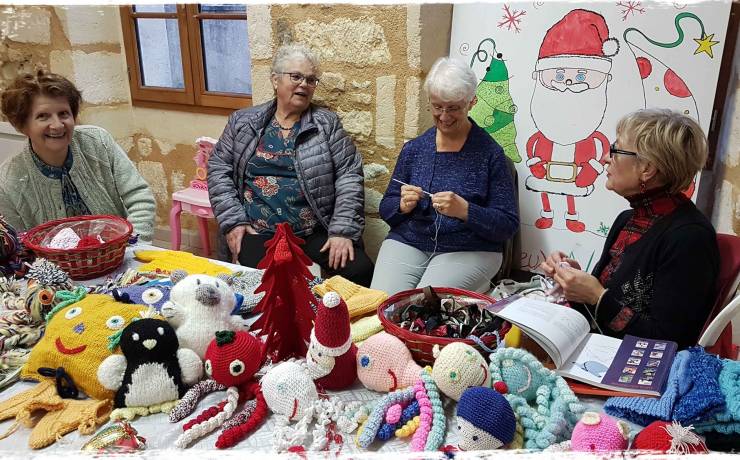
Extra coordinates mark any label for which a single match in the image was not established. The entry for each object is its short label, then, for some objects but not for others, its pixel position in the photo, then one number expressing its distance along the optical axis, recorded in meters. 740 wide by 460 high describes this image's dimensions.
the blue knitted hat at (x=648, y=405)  1.03
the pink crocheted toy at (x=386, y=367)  1.15
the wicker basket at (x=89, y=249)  1.62
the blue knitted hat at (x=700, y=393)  0.98
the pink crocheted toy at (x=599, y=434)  0.94
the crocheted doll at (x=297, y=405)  1.03
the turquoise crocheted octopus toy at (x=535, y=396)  1.01
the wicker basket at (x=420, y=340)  1.17
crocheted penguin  1.09
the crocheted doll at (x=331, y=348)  1.11
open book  1.15
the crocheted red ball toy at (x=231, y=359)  1.13
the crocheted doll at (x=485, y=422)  0.96
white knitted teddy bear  1.18
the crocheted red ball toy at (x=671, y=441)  0.92
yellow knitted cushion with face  1.12
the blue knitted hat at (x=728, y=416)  0.96
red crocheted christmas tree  1.22
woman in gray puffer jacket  2.55
